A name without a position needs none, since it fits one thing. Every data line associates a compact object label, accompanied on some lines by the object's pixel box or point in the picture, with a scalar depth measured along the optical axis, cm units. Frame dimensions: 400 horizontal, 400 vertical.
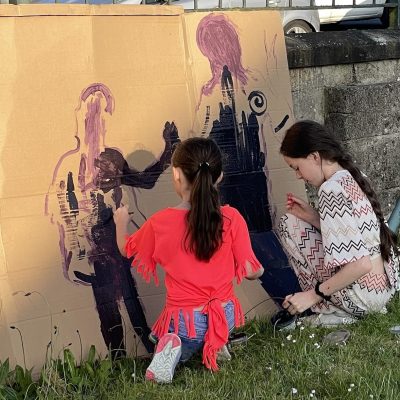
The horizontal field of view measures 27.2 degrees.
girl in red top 318
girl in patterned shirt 362
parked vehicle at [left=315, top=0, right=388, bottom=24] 708
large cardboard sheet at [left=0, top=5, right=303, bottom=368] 331
